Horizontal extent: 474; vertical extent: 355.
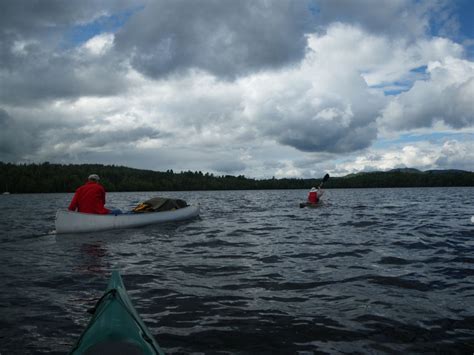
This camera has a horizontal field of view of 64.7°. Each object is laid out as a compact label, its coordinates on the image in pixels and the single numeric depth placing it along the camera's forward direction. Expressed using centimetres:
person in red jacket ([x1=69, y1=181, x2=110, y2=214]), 1625
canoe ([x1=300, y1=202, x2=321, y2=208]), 3035
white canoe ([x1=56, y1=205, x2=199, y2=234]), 1614
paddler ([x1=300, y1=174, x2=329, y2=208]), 3030
